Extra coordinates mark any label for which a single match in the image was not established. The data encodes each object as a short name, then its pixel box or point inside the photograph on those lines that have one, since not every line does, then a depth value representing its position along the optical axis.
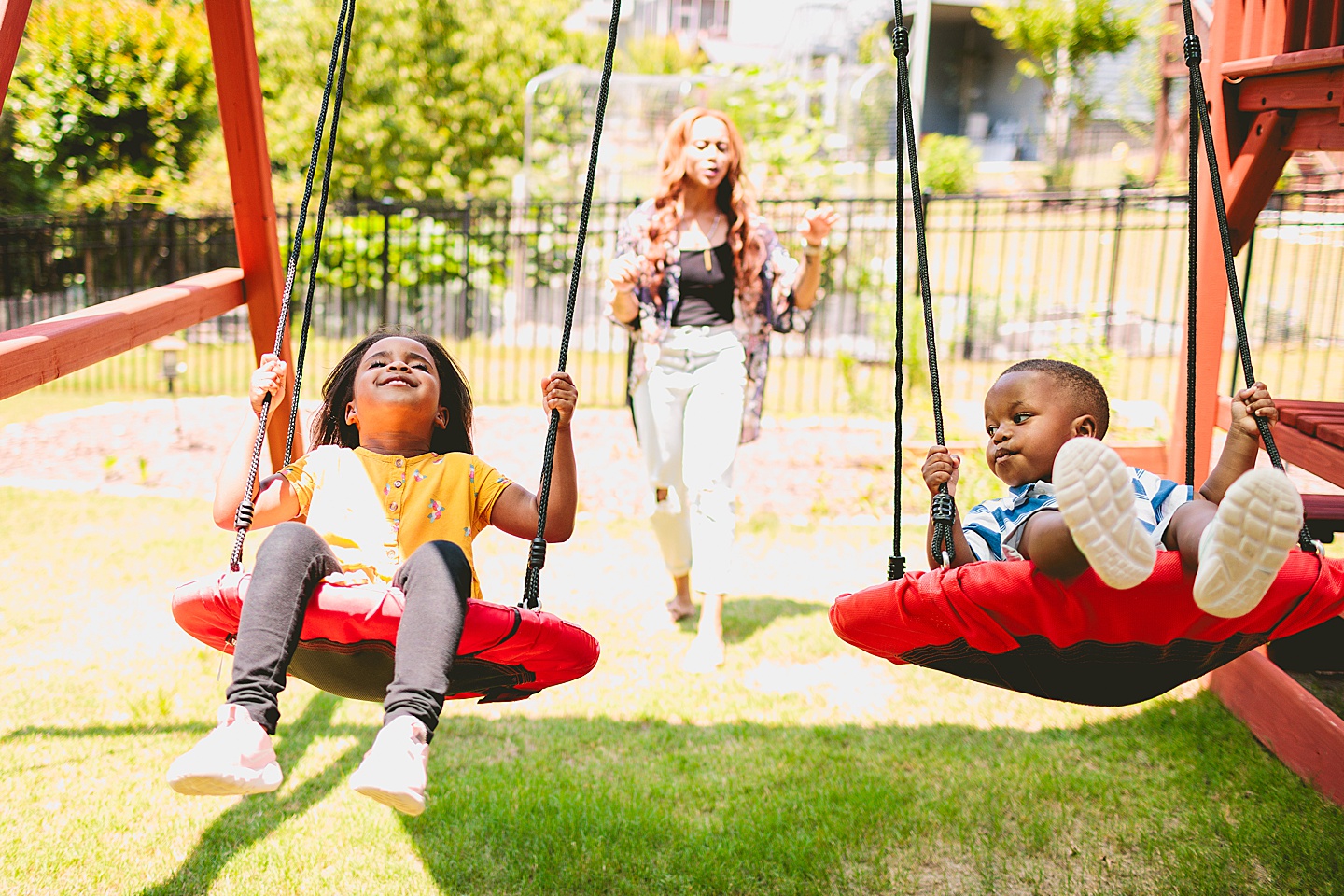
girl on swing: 1.97
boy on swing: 1.74
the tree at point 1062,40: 18.84
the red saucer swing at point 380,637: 2.05
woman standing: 4.16
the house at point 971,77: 24.16
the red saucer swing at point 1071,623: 1.93
